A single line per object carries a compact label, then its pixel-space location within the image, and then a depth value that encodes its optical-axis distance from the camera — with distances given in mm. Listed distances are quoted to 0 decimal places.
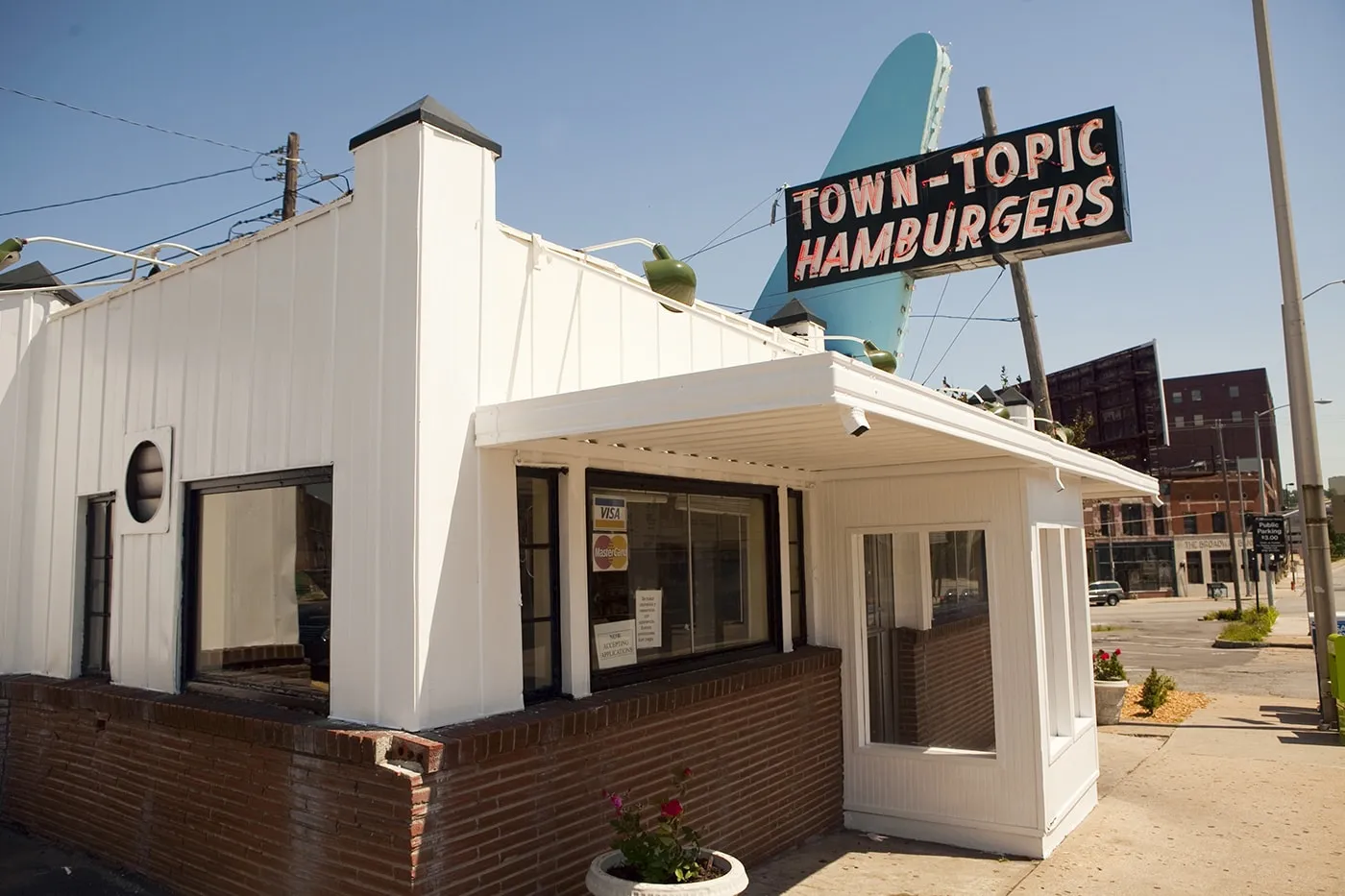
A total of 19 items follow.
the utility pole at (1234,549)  28302
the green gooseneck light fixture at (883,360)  9273
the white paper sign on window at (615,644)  5727
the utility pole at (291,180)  17359
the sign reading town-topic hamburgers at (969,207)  10922
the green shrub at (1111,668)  12703
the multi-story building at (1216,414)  73125
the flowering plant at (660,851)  4488
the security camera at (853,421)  4113
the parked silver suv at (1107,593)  49844
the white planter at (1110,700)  12070
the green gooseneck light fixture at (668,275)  6570
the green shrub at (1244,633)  23844
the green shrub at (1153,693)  12844
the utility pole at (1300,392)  11898
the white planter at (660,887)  4352
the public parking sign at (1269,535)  19000
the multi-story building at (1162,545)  56719
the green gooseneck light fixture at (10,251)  6566
